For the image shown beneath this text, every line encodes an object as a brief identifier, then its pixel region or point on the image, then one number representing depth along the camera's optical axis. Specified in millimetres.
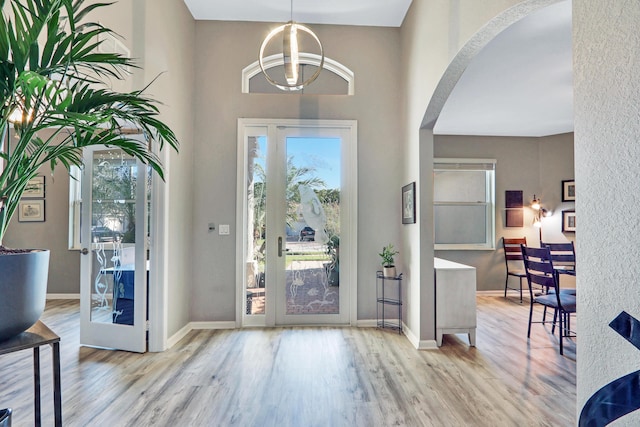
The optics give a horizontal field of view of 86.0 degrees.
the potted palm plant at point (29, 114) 1062
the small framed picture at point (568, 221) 6164
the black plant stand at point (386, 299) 3939
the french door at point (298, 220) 4000
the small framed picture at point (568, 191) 6145
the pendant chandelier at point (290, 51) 2615
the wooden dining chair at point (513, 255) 6199
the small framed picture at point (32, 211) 5391
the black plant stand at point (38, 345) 1105
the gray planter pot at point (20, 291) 1065
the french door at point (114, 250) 3156
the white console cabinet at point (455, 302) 3365
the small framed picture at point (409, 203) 3482
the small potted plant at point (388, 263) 3803
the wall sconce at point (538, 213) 6285
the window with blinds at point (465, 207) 6293
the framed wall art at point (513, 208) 6316
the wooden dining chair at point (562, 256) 3487
